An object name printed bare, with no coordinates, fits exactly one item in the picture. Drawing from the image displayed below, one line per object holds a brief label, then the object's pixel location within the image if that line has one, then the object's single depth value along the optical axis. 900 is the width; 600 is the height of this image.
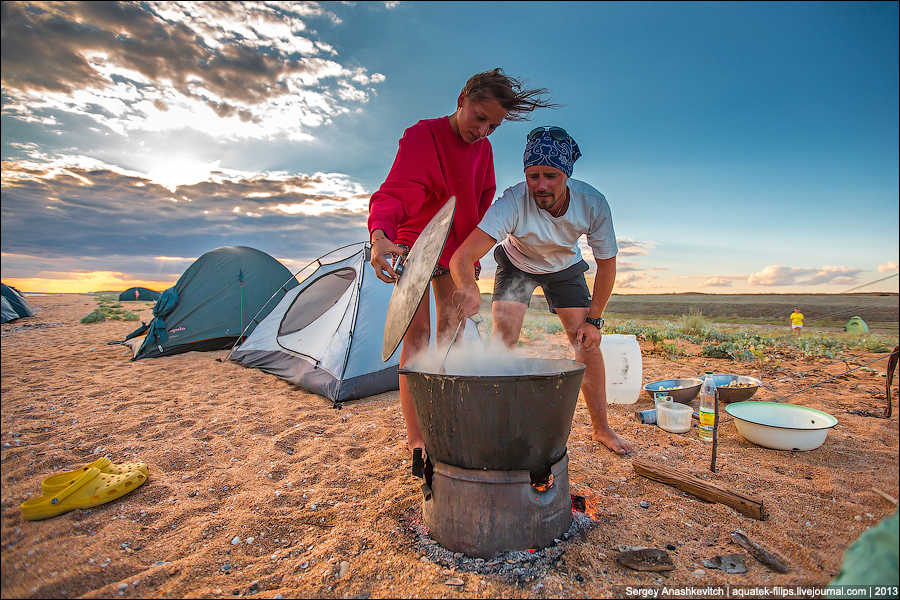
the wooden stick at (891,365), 2.56
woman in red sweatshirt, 1.86
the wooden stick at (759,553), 1.37
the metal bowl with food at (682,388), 3.28
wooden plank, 1.71
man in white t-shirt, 2.03
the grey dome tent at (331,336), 3.78
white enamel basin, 2.32
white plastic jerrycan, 3.39
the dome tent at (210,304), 5.72
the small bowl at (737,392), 3.05
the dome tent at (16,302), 9.76
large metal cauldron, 1.33
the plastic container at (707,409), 2.63
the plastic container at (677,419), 2.83
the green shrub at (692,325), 7.71
